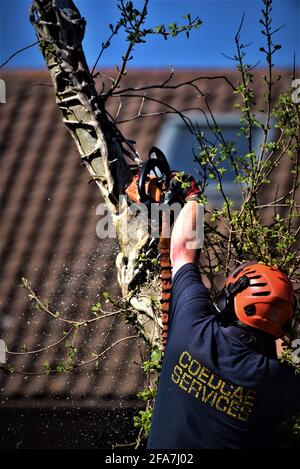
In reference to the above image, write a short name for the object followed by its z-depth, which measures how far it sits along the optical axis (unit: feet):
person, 21.90
